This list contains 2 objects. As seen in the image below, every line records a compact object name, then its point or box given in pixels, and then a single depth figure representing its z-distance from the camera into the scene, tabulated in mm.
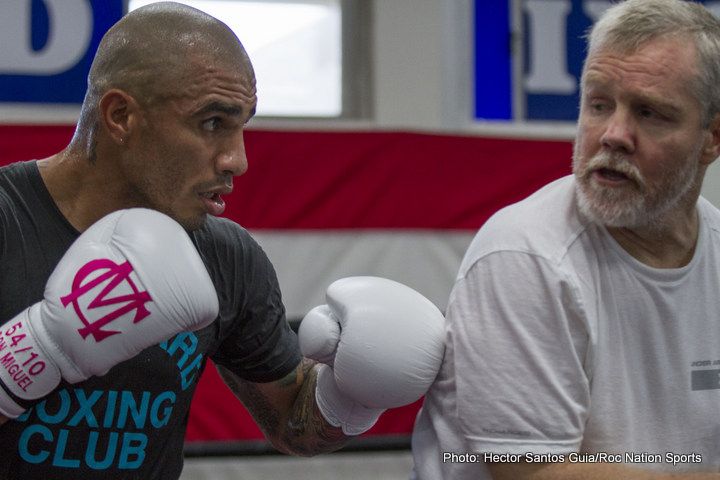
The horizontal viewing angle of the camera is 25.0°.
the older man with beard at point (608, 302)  1721
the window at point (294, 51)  2881
